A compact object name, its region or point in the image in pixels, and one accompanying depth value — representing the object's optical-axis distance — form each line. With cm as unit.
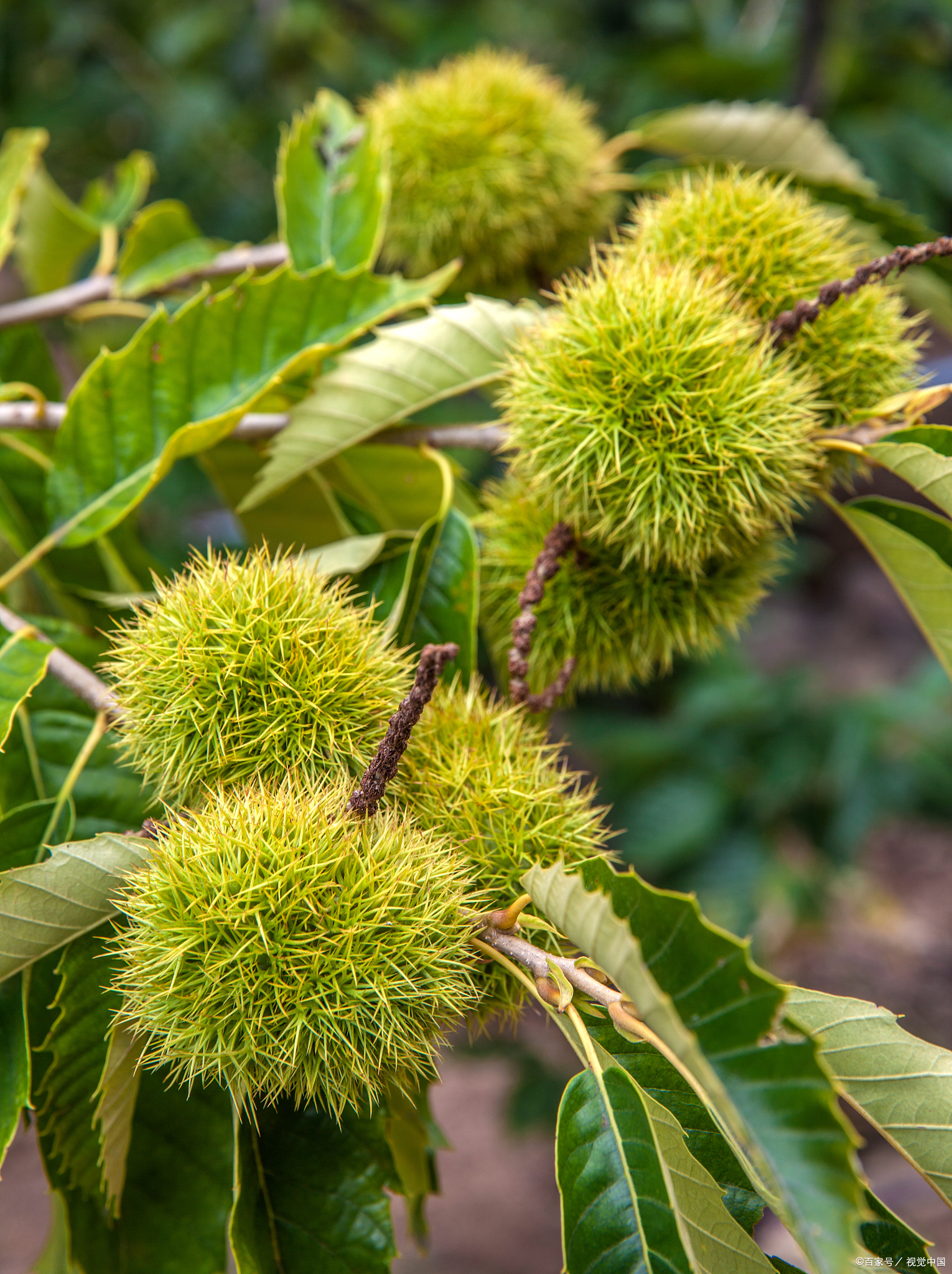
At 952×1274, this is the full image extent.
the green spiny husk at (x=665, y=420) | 39
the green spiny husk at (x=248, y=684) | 37
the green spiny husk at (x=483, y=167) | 48
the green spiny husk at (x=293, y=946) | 34
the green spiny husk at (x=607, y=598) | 42
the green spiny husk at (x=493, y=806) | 37
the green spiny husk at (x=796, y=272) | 42
